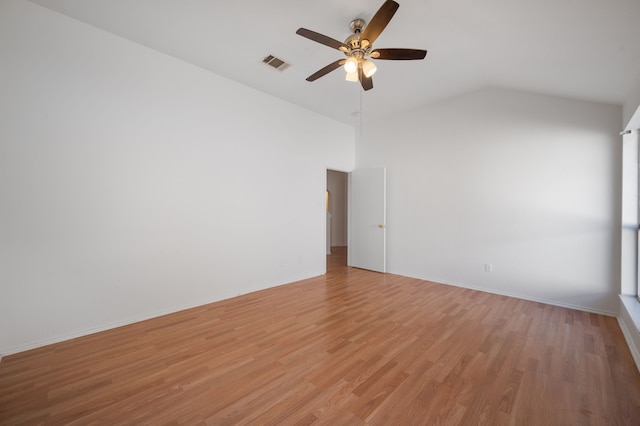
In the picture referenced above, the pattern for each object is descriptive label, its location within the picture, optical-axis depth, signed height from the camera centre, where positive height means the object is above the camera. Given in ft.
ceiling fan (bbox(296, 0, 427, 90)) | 7.01 +4.96
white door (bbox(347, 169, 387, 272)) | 17.70 -0.60
